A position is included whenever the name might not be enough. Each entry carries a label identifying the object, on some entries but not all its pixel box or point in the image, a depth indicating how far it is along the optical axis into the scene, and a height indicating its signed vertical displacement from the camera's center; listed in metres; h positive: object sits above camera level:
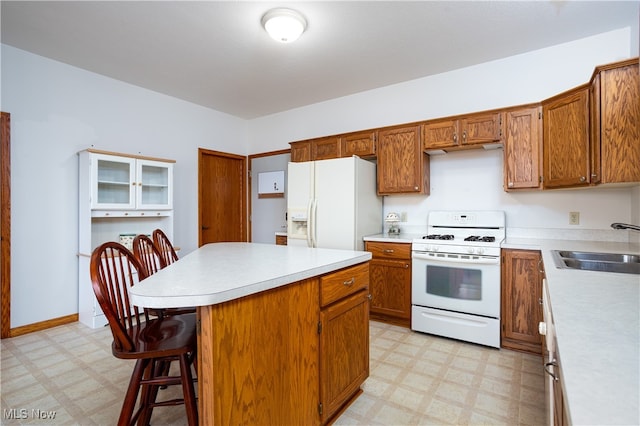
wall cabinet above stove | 2.91 +0.79
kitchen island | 1.14 -0.51
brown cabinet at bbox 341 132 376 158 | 3.62 +0.80
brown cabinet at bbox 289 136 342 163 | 3.89 +0.82
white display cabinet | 3.22 +0.14
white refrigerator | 3.38 +0.11
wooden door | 4.69 +0.27
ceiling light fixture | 2.39 +1.46
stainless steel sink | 1.73 -0.29
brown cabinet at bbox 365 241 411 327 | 3.15 -0.70
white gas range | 2.70 -0.62
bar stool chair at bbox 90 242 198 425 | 1.24 -0.55
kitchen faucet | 1.78 -0.08
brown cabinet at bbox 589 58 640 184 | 2.00 +0.59
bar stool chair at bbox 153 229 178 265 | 2.20 -0.23
